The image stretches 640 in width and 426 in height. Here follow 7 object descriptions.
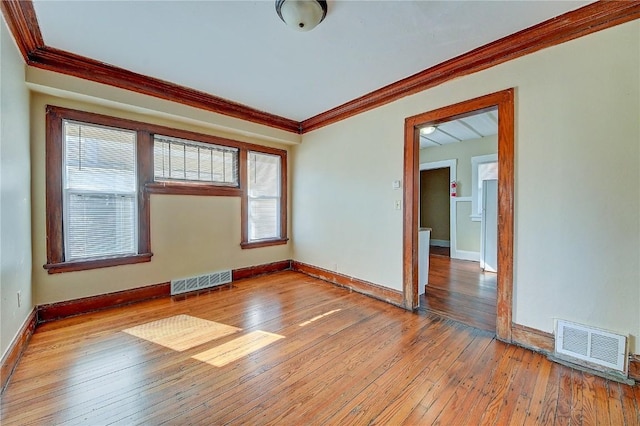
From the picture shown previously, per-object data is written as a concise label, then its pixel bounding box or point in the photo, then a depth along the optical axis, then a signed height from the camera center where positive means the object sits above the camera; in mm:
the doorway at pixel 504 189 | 2262 +178
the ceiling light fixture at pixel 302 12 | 1775 +1390
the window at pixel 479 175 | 5336 +729
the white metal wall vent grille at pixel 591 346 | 1792 -983
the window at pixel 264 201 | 4285 +175
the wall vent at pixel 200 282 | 3480 -987
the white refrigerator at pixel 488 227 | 4707 -309
